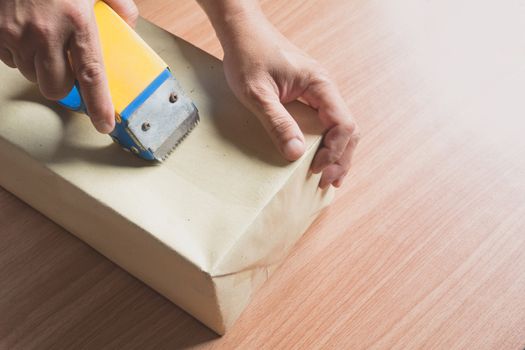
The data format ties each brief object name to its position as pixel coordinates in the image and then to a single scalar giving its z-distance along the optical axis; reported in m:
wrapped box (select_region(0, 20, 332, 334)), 0.53
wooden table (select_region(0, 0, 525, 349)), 0.64
